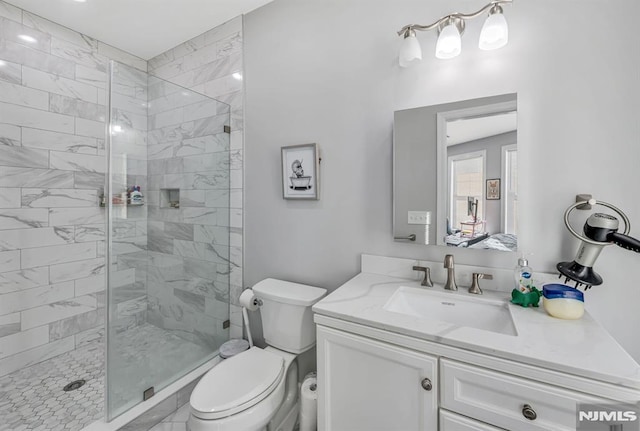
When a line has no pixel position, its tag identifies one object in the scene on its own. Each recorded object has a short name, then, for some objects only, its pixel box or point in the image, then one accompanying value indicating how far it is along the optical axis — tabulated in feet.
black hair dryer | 3.21
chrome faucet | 4.06
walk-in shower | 4.88
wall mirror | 3.93
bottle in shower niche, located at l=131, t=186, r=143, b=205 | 5.24
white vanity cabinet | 2.43
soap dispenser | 3.53
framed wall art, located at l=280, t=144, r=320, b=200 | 5.41
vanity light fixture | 3.71
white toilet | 3.68
